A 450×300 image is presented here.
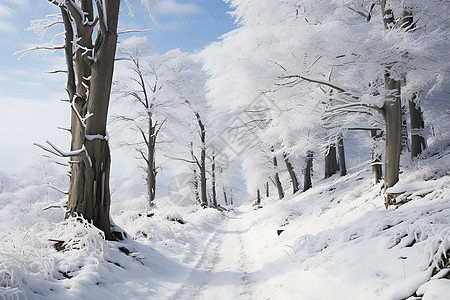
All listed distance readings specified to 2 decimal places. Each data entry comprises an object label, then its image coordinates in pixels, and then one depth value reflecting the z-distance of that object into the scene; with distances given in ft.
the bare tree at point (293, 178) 61.93
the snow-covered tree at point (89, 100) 16.85
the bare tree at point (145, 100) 43.68
